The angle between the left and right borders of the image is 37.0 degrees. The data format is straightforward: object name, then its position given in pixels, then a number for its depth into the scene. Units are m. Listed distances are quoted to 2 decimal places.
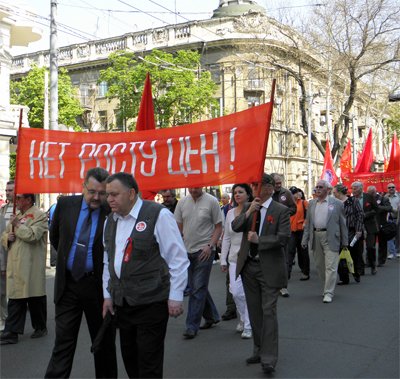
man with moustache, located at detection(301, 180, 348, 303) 9.13
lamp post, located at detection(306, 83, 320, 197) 31.12
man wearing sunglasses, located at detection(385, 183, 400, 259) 14.98
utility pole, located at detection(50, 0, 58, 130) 17.33
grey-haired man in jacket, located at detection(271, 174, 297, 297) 10.21
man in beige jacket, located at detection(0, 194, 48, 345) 6.58
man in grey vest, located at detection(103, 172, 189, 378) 4.04
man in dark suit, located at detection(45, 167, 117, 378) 4.57
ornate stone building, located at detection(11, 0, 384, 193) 39.81
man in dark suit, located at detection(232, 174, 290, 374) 5.38
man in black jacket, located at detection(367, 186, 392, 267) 13.67
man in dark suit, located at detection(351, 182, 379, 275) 12.28
